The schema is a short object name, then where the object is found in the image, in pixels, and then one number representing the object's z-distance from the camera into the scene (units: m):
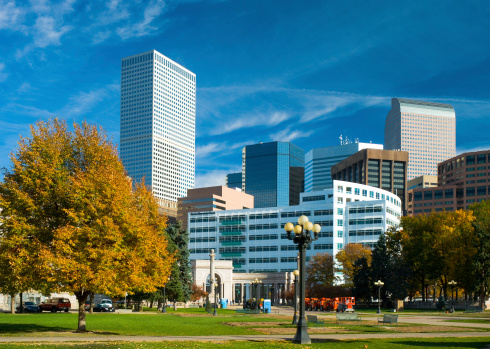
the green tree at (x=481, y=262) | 81.12
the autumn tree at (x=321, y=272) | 121.88
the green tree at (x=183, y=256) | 89.31
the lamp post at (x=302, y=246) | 28.86
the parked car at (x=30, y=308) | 74.81
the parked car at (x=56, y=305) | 73.06
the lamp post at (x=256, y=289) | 127.45
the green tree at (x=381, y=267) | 91.81
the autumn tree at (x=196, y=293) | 103.75
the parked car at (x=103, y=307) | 76.12
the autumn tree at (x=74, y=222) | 32.03
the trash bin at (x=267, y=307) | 72.88
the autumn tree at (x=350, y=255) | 114.25
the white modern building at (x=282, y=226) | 149.00
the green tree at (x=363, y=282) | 95.00
